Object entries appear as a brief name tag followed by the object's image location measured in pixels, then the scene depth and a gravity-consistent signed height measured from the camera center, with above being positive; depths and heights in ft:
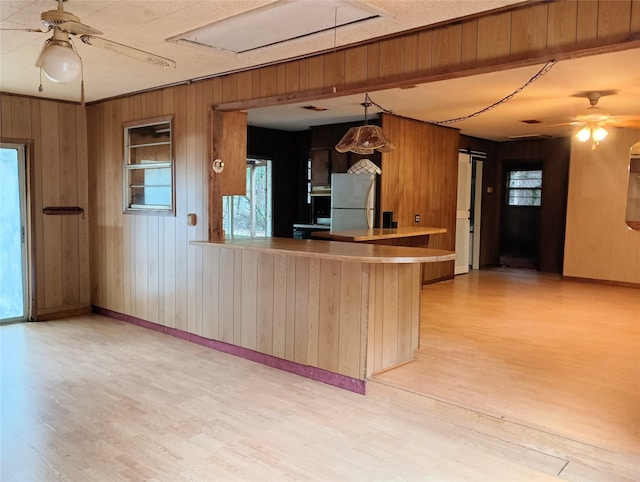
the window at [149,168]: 17.49 +1.10
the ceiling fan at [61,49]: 8.45 +2.49
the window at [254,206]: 28.30 -0.36
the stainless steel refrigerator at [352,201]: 22.63 +0.02
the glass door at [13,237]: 18.80 -1.54
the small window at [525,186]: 34.32 +1.24
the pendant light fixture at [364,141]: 16.76 +2.04
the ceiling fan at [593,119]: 17.89 +3.27
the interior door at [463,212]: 28.43 -0.50
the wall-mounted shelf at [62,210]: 19.40 -0.51
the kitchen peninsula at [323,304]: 12.39 -2.77
